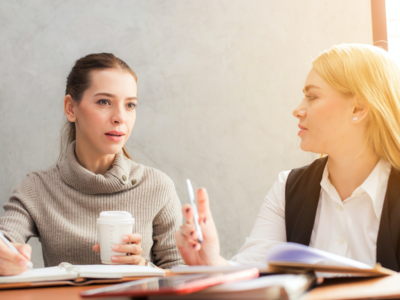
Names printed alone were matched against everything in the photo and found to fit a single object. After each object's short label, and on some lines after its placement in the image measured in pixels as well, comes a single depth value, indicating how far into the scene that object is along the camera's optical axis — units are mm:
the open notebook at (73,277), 812
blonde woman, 1189
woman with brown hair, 1378
